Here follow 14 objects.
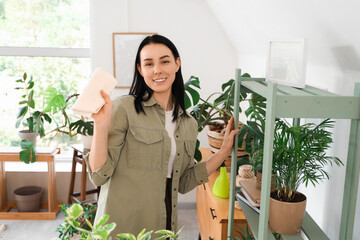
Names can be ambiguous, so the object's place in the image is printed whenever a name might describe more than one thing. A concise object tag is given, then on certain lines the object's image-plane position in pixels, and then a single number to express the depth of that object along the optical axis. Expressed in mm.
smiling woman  1463
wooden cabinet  1804
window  3768
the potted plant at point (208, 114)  2166
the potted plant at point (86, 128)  2956
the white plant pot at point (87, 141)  3204
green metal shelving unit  947
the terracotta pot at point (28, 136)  3334
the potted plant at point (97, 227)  672
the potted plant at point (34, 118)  3086
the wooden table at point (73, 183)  3290
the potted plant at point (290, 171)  1096
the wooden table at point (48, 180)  3398
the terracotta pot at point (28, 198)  3545
